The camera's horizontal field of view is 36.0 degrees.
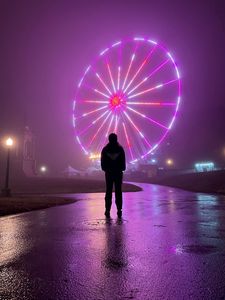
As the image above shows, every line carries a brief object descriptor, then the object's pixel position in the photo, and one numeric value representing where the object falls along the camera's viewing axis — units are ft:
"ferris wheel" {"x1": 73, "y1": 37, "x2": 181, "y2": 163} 113.50
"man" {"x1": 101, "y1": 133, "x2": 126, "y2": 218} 26.76
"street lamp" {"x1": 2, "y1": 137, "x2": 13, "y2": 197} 69.62
